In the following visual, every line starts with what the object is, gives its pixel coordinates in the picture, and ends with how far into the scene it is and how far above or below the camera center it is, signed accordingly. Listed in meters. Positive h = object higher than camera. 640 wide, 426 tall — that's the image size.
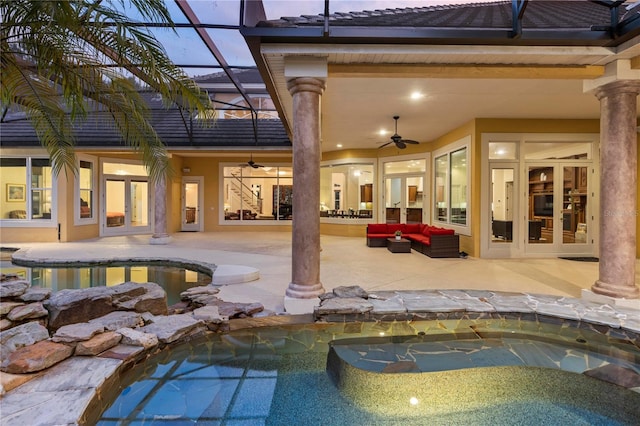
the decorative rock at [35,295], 4.27 -1.15
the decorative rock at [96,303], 3.98 -1.18
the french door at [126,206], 12.16 +0.04
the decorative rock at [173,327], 3.34 -1.25
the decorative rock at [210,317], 3.69 -1.23
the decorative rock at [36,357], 2.59 -1.22
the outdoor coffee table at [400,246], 8.56 -0.97
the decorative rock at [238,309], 3.94 -1.22
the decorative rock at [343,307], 3.90 -1.16
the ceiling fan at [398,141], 7.48 +1.53
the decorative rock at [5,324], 3.55 -1.26
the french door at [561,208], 7.74 +0.02
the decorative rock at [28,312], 3.75 -1.21
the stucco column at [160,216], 10.18 -0.28
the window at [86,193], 11.05 +0.47
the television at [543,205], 7.90 +0.09
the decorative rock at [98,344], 2.93 -1.23
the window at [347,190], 11.90 +0.64
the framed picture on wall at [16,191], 10.75 +0.50
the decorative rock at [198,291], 4.81 -1.23
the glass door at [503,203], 7.63 +0.13
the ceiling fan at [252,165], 12.13 +1.56
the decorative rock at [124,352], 2.92 -1.29
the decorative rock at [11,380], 2.36 -1.27
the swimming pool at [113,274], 5.87 -1.34
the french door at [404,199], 10.92 +0.31
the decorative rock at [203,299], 4.39 -1.23
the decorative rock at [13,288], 4.28 -1.08
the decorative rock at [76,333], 2.99 -1.16
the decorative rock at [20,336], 2.89 -1.18
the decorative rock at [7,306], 3.85 -1.19
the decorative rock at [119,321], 3.42 -1.20
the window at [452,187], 8.16 +0.58
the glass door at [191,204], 13.93 +0.14
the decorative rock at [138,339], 3.13 -1.24
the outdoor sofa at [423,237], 7.67 -0.74
